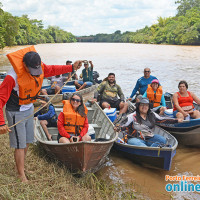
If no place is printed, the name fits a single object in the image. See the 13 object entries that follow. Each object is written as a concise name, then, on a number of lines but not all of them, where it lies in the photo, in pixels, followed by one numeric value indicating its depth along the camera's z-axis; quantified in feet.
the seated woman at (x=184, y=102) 17.73
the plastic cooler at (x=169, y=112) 18.96
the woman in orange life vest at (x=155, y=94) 20.27
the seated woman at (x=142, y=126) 14.73
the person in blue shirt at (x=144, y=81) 22.79
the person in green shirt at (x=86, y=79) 32.99
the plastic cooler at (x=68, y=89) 28.99
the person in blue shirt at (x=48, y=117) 16.87
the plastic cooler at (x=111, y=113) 19.02
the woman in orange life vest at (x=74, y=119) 13.30
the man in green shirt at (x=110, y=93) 21.21
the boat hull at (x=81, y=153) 11.58
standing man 8.82
